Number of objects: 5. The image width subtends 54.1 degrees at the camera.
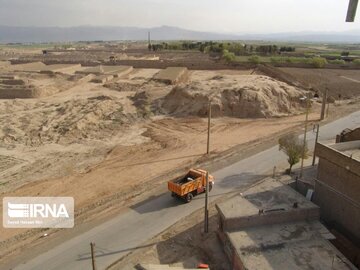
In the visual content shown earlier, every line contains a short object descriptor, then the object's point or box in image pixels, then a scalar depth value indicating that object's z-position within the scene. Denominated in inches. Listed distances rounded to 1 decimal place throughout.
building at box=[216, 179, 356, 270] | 465.7
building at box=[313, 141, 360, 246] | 543.8
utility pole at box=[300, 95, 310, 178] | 793.9
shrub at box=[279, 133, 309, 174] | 808.6
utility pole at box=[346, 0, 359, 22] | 318.5
